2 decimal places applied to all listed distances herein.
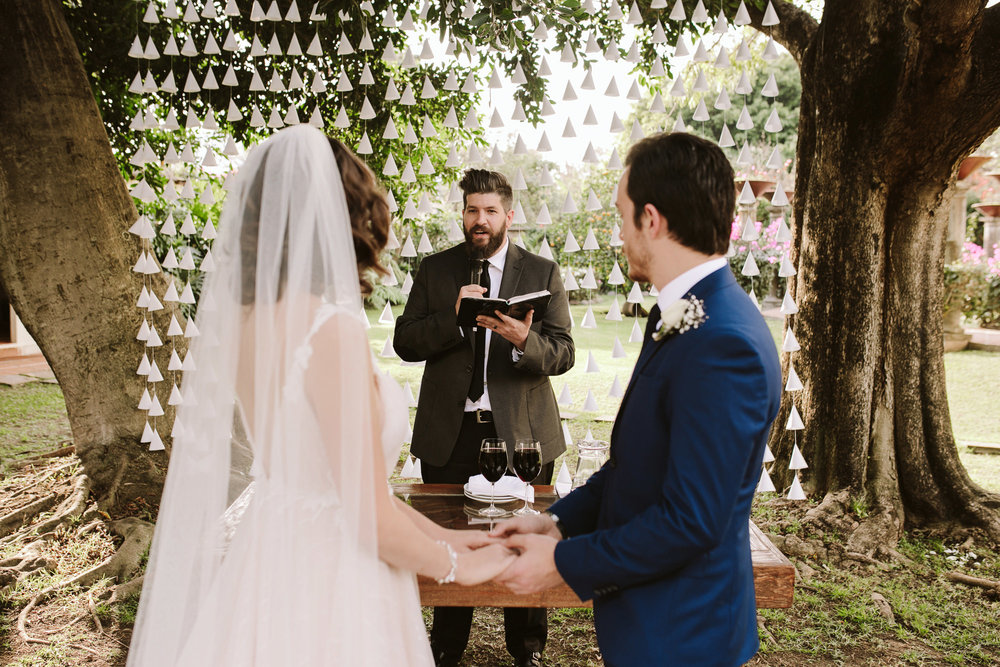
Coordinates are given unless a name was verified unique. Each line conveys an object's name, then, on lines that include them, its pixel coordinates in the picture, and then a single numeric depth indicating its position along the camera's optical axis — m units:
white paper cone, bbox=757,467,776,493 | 4.11
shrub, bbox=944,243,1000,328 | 11.46
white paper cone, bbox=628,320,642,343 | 3.64
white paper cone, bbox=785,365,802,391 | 4.32
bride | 1.62
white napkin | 2.52
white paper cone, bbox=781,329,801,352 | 4.24
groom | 1.46
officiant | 3.17
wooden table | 2.17
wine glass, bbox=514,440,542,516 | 2.29
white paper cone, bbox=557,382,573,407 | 4.35
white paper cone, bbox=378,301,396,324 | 4.25
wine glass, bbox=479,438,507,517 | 2.28
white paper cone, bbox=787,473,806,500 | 4.34
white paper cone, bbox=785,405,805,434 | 4.14
